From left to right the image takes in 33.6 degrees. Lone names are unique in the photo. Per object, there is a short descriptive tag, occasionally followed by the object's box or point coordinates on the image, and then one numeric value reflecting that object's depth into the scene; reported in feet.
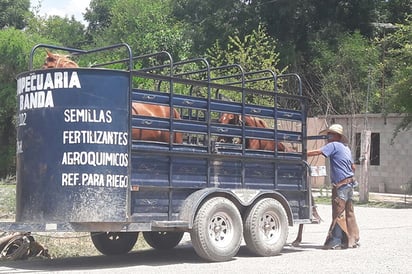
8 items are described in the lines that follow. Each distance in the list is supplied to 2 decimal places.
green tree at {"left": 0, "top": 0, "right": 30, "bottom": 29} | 198.49
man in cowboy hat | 39.60
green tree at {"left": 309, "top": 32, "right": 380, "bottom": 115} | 98.94
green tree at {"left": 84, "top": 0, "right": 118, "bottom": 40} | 229.45
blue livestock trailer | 30.09
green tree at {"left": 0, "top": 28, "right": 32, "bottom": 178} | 110.93
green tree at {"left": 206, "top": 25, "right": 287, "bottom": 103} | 94.82
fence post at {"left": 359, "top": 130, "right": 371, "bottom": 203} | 74.13
